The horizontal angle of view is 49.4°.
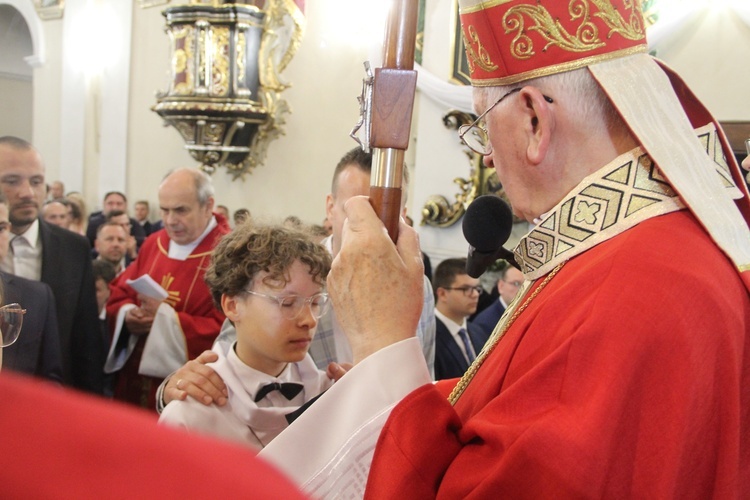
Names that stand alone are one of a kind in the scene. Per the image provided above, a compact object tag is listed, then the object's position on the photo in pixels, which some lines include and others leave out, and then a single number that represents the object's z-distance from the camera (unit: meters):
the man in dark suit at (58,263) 3.56
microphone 1.76
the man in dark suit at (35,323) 2.93
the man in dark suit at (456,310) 4.02
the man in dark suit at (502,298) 4.59
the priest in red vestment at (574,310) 1.14
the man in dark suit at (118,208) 8.71
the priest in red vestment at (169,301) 3.88
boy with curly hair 2.05
